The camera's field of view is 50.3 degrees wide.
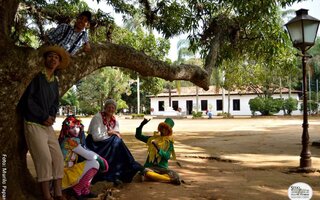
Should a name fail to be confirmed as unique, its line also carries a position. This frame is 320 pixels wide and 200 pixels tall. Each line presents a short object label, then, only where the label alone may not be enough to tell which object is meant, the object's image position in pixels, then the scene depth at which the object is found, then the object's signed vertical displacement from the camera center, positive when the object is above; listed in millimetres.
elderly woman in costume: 4855 -533
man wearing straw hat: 3436 -123
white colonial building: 41125 +927
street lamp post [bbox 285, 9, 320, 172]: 6566 +1321
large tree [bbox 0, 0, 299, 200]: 3438 +1135
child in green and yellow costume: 5184 -687
